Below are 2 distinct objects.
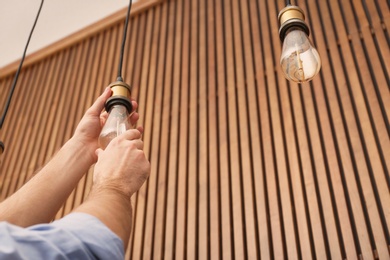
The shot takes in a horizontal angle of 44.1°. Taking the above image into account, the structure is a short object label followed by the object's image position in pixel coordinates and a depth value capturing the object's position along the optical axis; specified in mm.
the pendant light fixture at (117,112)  1264
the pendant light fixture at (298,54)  1477
